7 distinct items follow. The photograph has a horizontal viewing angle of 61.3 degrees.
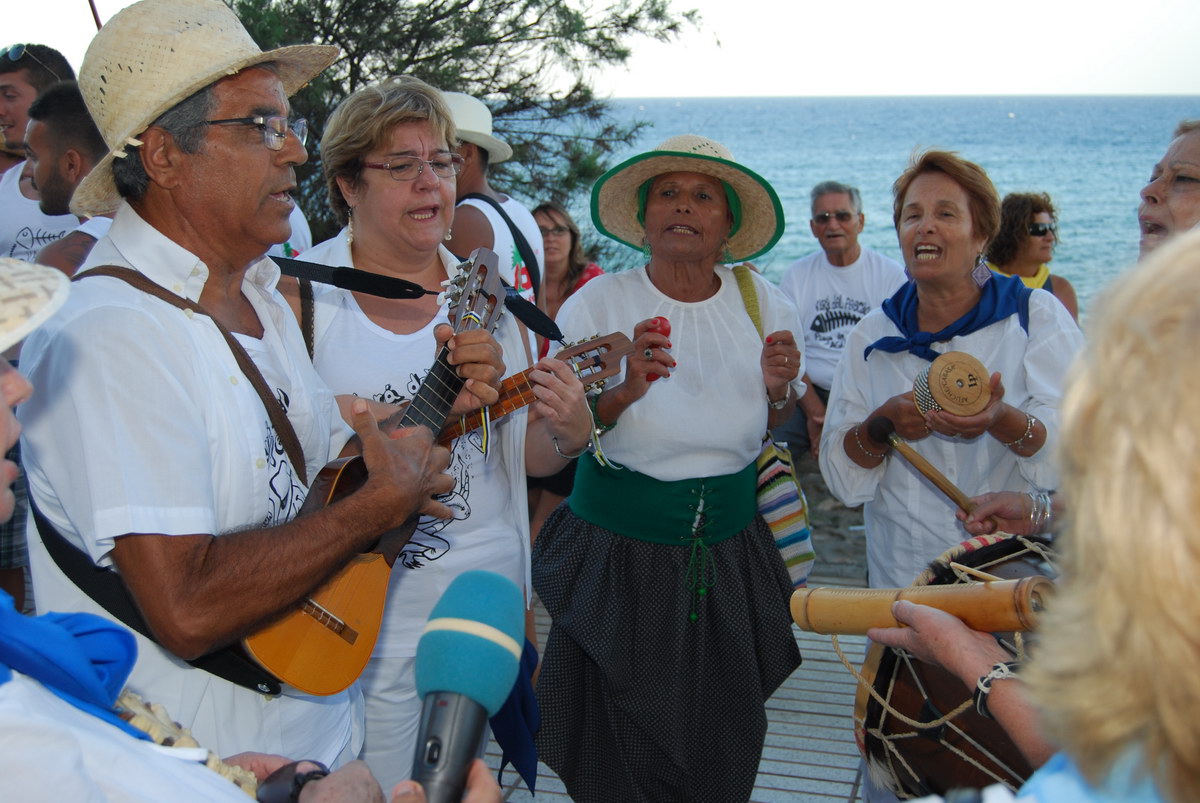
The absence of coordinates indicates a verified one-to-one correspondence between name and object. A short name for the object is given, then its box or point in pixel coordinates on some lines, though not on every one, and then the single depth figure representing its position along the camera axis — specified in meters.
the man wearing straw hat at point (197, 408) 1.73
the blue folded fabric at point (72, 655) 1.33
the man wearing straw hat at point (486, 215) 3.94
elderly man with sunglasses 6.11
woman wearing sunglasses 5.73
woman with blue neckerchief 3.15
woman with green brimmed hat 3.26
